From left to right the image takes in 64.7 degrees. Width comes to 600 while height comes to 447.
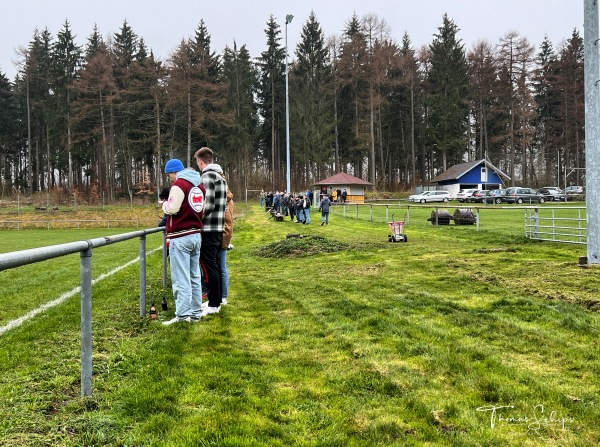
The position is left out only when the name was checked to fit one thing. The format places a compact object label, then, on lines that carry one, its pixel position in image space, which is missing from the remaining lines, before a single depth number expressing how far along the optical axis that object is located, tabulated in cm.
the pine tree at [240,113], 5294
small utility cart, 1432
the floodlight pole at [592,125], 859
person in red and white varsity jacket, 505
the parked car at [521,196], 4359
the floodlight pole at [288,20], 3228
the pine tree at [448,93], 5609
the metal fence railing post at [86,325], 323
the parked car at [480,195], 4458
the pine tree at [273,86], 5912
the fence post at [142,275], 580
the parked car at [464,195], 4777
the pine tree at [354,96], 5575
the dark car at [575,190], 4931
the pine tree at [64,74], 5106
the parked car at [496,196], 4316
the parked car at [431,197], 4909
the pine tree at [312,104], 5381
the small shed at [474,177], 5488
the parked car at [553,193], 4662
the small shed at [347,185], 4954
